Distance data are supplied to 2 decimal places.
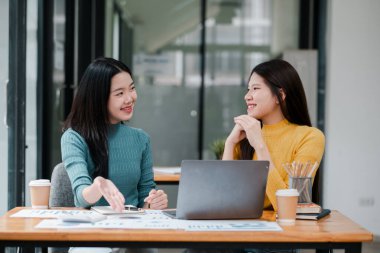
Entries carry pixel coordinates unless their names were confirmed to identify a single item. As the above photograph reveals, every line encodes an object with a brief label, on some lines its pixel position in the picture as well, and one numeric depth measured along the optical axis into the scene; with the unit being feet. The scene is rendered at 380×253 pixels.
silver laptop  9.79
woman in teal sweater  12.24
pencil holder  10.76
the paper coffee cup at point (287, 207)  10.10
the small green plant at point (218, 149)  20.59
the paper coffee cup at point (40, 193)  11.36
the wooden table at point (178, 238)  9.02
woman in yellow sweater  12.28
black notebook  10.52
